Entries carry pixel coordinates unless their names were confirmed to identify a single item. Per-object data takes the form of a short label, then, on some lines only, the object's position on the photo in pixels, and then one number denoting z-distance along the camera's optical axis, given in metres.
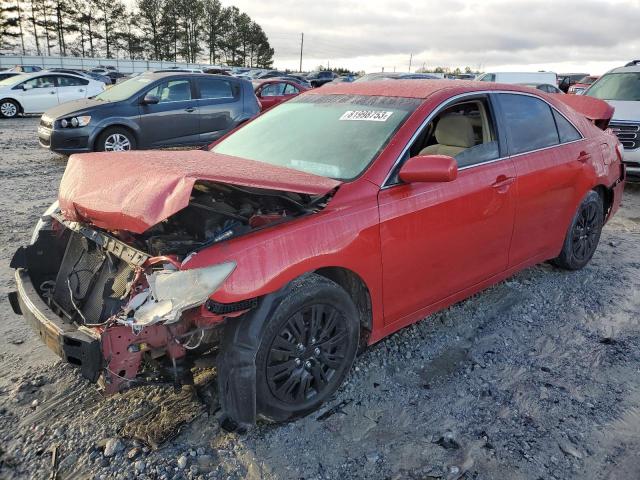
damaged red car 2.29
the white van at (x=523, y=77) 17.59
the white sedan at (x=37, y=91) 17.31
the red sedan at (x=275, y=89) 14.98
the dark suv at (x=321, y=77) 32.82
